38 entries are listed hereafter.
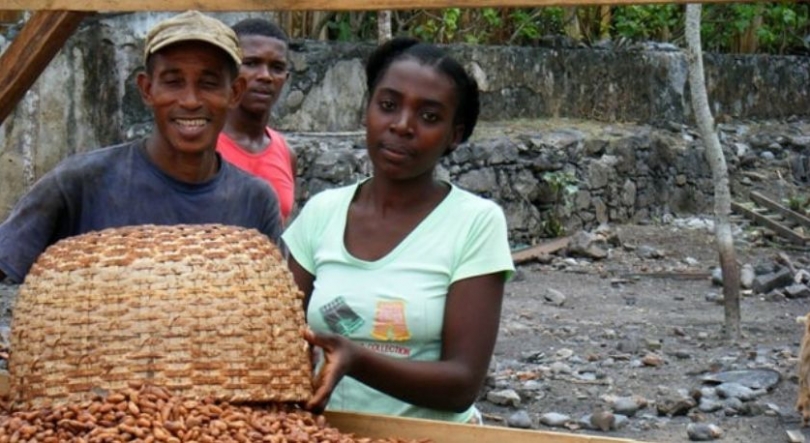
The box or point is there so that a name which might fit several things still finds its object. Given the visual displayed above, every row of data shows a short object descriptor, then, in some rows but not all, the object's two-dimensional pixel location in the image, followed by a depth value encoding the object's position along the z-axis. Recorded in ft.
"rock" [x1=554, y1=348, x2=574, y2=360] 25.22
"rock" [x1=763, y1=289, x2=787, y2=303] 32.32
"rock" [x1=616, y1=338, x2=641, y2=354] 25.79
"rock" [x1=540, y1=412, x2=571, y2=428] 20.70
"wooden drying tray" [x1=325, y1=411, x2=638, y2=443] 7.99
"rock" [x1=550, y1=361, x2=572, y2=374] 24.14
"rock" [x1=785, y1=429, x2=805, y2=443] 19.47
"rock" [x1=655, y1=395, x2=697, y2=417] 21.01
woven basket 7.48
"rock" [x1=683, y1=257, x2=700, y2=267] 36.85
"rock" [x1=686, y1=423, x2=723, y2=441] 19.71
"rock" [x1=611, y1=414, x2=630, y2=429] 20.46
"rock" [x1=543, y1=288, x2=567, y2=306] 30.66
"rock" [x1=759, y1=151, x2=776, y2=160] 48.86
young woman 8.71
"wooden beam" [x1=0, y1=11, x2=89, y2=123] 9.47
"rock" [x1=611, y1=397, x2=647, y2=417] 21.18
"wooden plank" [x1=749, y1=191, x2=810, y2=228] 41.96
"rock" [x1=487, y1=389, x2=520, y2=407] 21.80
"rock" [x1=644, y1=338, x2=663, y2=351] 25.93
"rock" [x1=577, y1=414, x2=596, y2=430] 20.51
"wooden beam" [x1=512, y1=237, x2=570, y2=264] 35.50
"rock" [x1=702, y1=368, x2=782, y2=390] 22.74
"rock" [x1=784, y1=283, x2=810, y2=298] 32.27
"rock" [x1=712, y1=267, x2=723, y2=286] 33.55
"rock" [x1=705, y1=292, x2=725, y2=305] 31.79
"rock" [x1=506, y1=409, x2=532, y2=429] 20.63
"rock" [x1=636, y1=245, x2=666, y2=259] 37.29
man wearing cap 8.77
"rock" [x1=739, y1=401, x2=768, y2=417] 21.22
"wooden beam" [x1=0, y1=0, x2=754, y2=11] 8.23
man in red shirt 15.21
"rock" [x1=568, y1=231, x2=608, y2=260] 36.42
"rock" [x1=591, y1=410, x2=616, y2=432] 20.18
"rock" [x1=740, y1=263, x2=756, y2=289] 33.58
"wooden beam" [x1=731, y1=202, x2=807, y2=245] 40.40
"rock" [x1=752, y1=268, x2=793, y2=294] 32.91
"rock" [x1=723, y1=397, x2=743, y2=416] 21.20
